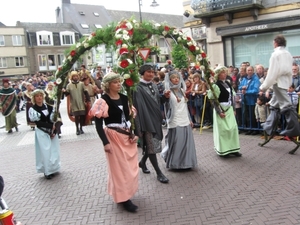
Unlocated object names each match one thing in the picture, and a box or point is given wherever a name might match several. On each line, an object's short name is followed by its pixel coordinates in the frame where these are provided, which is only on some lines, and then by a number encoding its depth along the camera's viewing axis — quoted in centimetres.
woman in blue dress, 627
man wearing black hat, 540
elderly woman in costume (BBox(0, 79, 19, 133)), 1254
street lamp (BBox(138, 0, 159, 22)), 2277
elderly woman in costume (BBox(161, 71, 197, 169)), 606
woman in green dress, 664
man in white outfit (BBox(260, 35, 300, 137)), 650
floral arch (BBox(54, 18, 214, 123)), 469
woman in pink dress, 447
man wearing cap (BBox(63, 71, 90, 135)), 1077
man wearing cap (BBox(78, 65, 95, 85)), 1168
